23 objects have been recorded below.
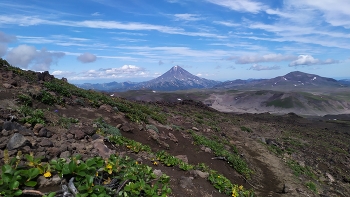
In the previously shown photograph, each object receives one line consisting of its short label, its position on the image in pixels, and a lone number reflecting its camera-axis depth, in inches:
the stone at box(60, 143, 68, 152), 227.3
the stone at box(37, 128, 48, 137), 263.8
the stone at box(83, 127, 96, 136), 317.7
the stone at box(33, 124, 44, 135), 270.6
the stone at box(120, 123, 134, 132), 417.2
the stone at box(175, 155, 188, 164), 380.4
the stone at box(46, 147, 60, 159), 210.4
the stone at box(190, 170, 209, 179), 302.8
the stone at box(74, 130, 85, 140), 294.7
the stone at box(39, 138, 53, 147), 227.9
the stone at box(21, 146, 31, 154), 202.5
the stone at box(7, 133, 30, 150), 202.7
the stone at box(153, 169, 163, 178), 245.8
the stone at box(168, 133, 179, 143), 489.8
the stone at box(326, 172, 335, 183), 596.2
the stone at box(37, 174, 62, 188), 163.3
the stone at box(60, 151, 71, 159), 214.2
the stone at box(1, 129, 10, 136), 228.1
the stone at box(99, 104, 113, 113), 493.0
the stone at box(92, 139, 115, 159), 259.5
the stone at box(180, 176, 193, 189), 256.0
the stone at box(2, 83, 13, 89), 393.4
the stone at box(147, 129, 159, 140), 440.2
